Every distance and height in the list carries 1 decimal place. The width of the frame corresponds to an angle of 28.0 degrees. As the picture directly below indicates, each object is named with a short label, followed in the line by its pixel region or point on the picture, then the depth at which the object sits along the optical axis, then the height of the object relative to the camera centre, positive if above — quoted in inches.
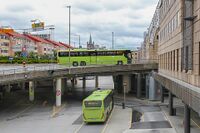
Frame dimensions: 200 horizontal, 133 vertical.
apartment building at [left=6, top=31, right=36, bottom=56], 5435.0 +329.7
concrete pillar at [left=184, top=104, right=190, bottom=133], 1233.4 -176.3
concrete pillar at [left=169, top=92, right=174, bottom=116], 1862.7 -209.1
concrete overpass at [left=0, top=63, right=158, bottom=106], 1936.5 -62.3
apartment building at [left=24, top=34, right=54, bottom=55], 6486.2 +284.7
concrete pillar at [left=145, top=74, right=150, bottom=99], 2672.2 -170.9
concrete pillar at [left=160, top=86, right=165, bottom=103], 2432.3 -201.5
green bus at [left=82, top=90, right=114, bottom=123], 1674.5 -199.6
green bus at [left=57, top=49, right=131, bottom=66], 3223.4 +43.2
